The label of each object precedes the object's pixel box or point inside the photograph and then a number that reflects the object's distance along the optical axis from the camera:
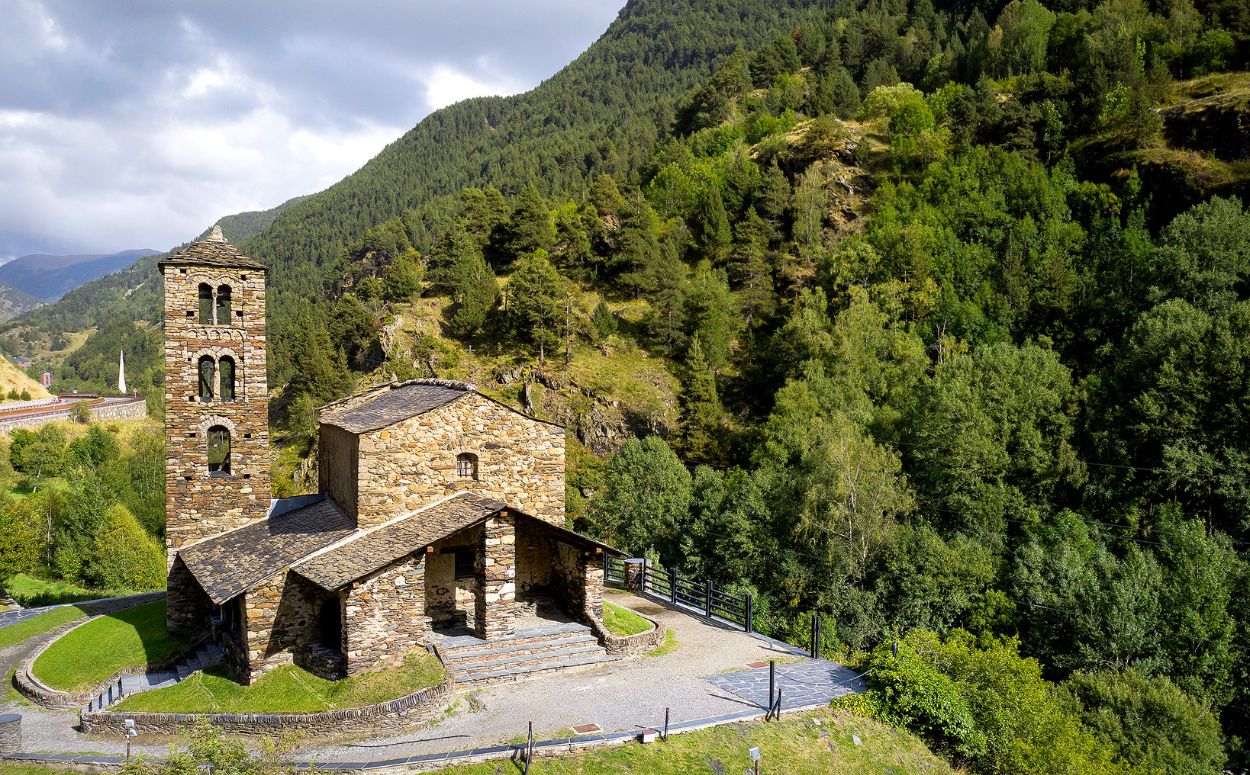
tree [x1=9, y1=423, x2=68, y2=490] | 63.31
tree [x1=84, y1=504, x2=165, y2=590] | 39.09
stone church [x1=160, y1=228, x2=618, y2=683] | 16.94
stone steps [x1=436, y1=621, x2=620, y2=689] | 17.11
